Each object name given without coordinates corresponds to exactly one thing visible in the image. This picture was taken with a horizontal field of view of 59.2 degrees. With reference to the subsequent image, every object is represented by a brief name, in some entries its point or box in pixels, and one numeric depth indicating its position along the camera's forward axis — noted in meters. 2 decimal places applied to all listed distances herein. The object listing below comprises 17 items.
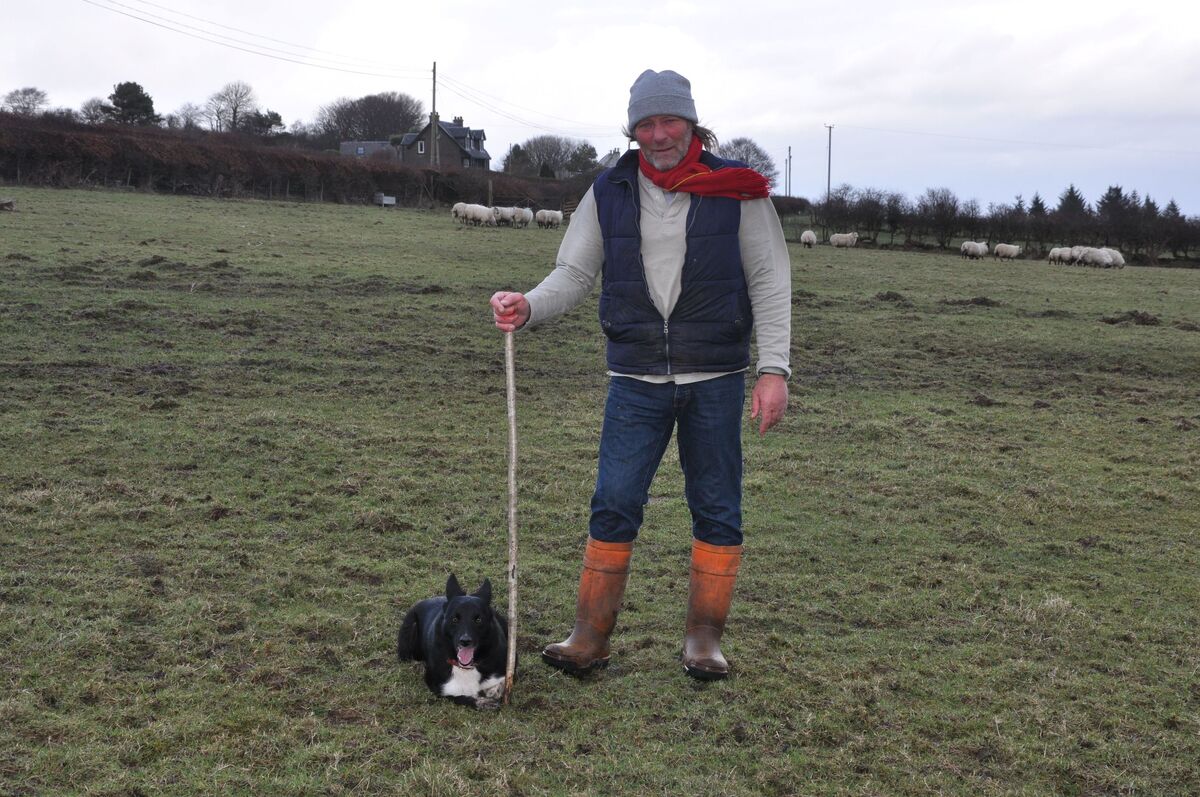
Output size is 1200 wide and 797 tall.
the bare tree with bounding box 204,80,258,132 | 83.25
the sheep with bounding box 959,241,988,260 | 42.41
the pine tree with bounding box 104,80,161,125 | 65.94
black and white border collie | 3.89
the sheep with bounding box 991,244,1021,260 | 42.97
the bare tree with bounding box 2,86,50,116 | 74.50
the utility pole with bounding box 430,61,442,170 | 58.31
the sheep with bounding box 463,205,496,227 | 38.19
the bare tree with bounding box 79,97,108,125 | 66.62
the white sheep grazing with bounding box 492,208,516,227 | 40.84
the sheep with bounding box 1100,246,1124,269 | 40.13
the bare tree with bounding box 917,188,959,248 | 48.47
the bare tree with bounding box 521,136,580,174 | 89.75
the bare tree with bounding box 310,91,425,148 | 93.25
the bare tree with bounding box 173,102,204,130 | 74.03
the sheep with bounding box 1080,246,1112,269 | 39.59
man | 4.08
